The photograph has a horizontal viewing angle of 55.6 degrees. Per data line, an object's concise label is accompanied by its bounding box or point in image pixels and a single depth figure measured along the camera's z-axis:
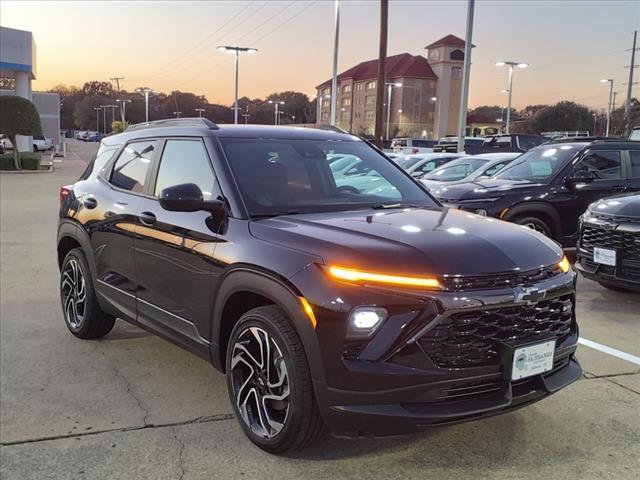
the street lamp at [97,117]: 138.07
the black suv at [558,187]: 8.34
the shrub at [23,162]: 29.72
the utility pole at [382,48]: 23.39
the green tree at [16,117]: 27.81
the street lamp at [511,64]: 43.47
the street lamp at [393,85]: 86.19
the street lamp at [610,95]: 55.90
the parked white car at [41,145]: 51.25
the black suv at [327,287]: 2.67
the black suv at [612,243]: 5.88
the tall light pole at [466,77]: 20.12
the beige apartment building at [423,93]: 97.62
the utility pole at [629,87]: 42.69
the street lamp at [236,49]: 42.88
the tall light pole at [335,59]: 25.38
